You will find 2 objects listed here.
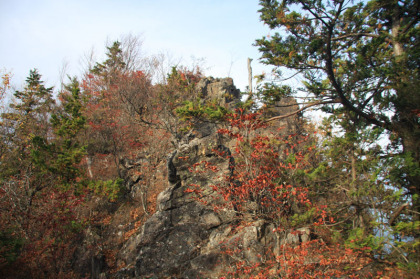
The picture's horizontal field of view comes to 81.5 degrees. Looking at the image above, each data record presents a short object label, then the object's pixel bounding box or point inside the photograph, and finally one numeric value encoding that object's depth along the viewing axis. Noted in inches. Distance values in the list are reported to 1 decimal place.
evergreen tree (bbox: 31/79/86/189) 388.0
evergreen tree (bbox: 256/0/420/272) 223.9
